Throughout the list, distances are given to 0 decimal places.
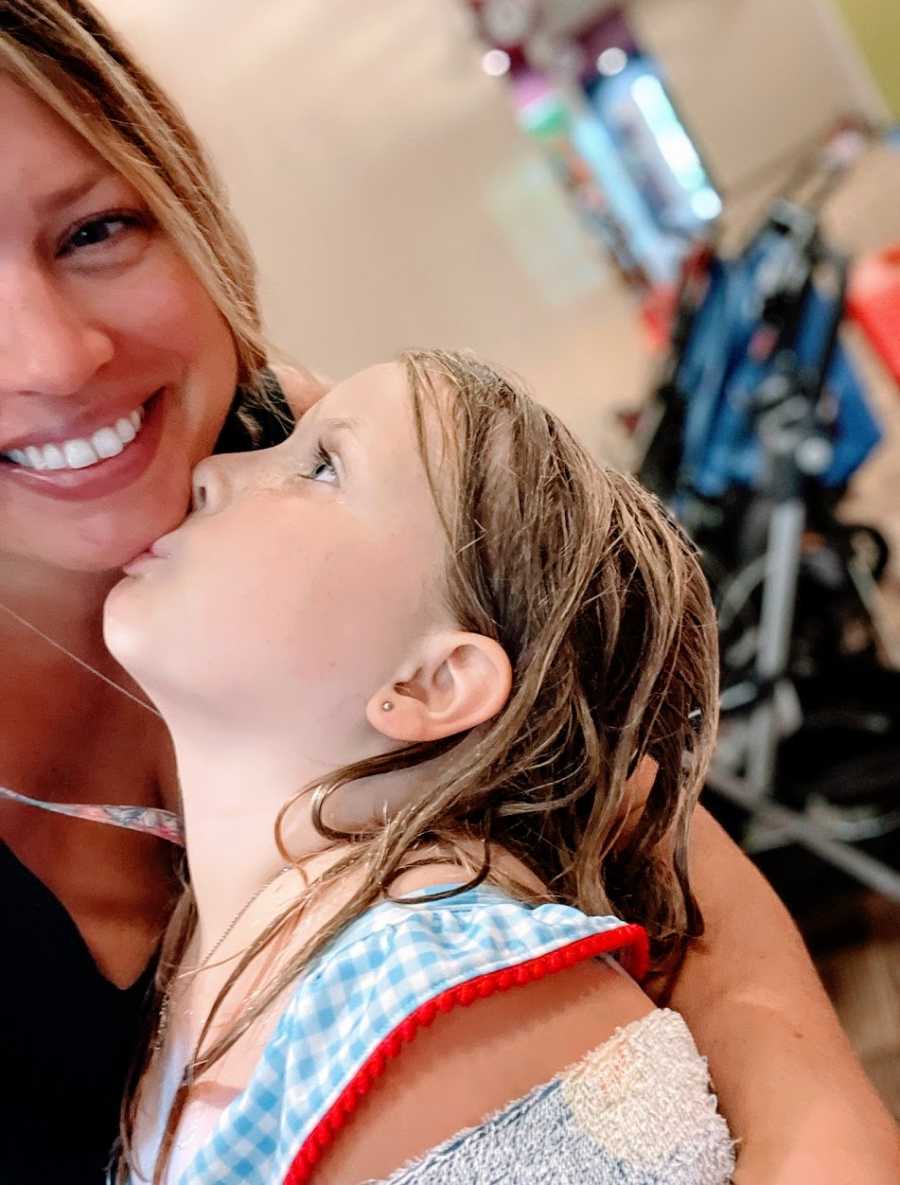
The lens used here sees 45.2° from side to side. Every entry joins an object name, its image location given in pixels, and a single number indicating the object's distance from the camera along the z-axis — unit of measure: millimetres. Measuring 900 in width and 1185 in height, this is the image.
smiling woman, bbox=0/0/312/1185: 773
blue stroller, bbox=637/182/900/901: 1965
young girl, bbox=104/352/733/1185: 683
